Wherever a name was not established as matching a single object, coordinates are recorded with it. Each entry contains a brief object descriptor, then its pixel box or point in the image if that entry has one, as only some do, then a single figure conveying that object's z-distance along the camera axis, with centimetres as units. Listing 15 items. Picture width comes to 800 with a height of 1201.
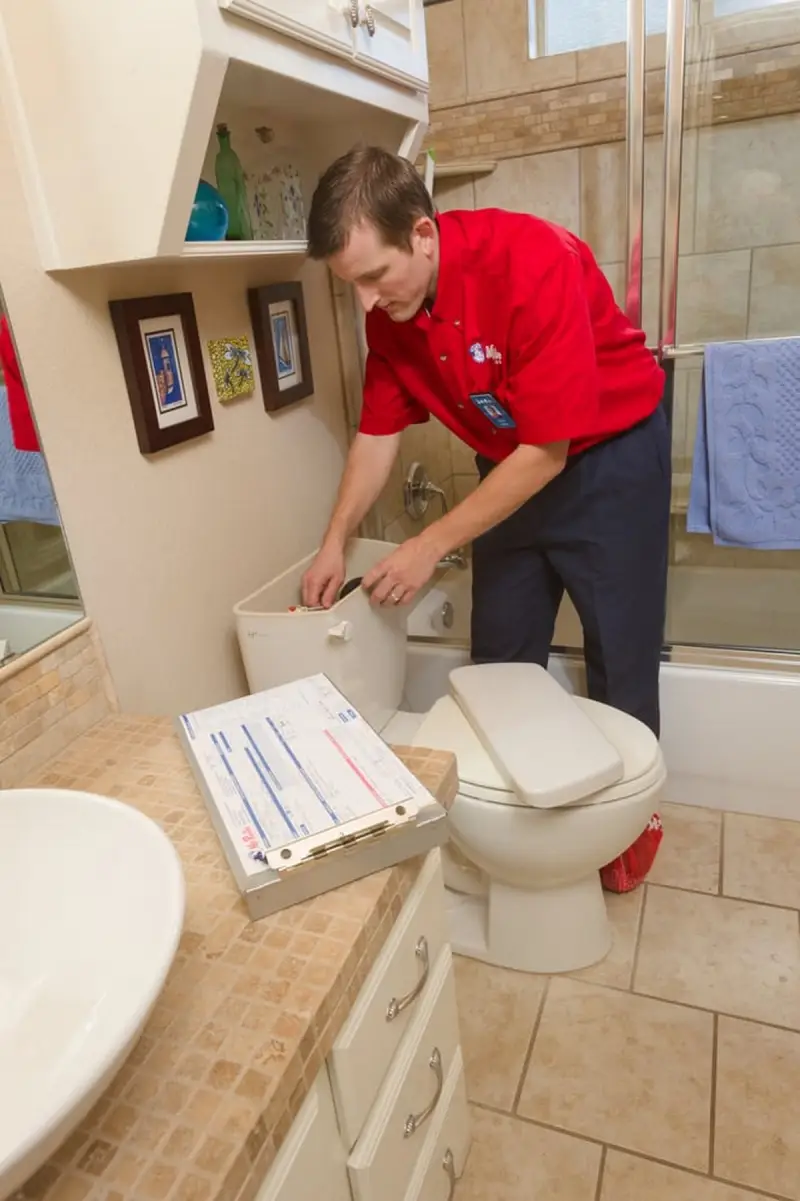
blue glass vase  124
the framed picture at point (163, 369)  119
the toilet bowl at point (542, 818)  131
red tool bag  165
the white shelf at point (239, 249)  111
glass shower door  178
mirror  101
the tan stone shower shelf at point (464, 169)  207
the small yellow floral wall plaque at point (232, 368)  143
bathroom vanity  56
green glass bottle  137
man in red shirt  128
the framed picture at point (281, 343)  155
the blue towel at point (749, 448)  169
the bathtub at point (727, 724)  175
